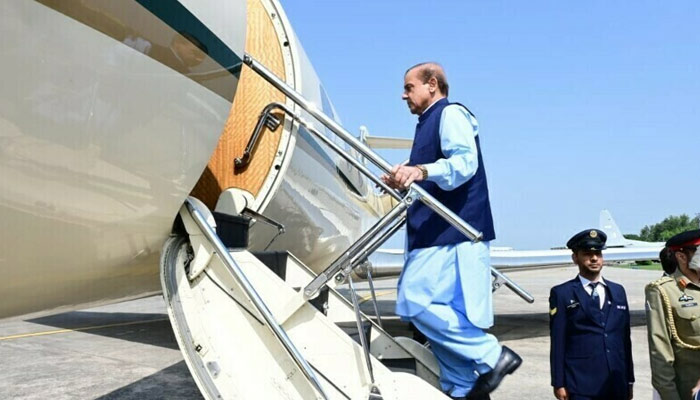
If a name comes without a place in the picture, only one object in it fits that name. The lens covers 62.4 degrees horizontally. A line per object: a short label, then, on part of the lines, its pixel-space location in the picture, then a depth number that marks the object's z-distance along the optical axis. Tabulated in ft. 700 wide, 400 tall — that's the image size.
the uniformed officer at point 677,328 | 9.11
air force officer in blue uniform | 9.60
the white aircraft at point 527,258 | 30.59
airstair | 7.72
